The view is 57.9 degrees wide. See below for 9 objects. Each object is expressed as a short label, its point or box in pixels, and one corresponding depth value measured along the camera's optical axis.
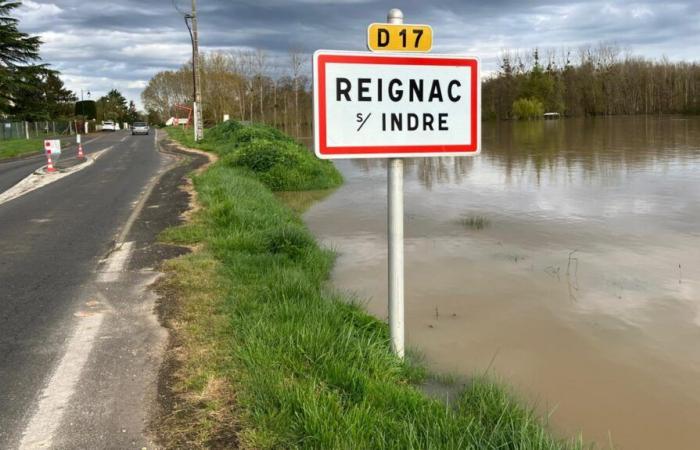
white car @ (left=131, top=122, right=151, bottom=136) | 60.31
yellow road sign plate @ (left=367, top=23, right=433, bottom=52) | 3.54
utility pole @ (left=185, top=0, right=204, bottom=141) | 33.34
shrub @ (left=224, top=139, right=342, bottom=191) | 16.34
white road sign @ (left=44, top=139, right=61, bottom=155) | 19.34
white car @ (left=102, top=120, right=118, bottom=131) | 81.40
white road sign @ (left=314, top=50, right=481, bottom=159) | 3.50
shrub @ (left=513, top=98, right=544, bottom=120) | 86.19
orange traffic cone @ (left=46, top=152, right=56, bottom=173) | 19.14
